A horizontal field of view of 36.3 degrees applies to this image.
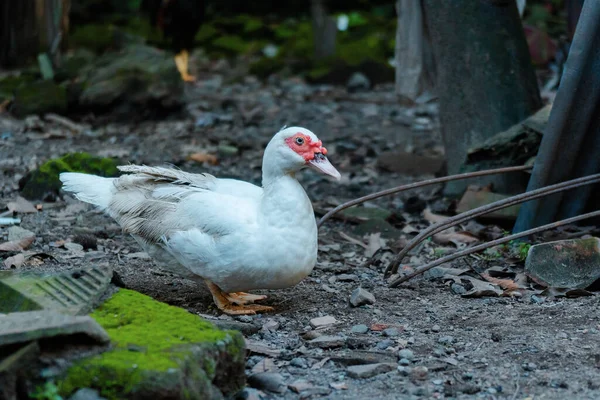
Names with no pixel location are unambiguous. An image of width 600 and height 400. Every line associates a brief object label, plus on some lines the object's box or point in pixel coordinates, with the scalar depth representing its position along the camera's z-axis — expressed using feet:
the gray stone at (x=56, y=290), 10.88
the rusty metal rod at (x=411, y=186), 16.47
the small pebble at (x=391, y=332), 13.04
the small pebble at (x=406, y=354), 11.96
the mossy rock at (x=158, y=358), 9.12
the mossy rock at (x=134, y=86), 30.71
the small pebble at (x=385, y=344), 12.44
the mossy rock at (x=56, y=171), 20.42
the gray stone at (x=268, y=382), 10.87
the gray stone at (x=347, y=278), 16.35
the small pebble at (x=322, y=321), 13.48
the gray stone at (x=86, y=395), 9.16
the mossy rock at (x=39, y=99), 30.12
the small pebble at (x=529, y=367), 11.47
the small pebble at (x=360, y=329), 13.26
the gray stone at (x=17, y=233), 17.18
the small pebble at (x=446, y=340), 12.65
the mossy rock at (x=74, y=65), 32.94
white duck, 13.17
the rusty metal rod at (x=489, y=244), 14.76
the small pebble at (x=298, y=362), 11.79
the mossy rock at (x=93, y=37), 45.27
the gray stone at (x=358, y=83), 39.60
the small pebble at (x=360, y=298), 14.55
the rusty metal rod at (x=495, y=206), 15.52
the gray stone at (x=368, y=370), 11.34
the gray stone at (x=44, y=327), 9.26
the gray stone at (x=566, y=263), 15.37
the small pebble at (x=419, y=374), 11.23
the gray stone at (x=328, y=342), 12.43
